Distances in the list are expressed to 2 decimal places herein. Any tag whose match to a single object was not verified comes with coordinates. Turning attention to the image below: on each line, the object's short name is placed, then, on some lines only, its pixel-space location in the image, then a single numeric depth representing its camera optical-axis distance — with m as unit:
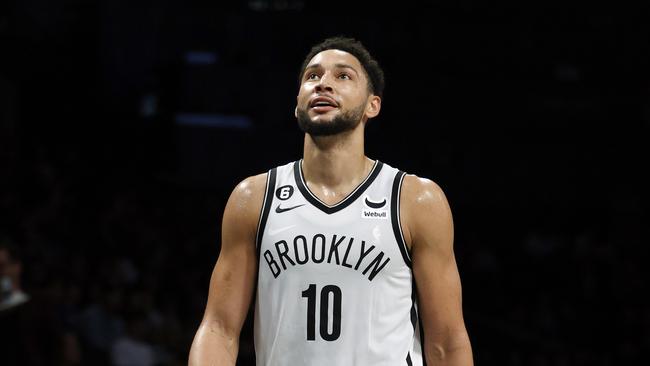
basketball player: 6.60
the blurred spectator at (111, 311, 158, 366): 15.54
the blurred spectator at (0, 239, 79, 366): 11.84
